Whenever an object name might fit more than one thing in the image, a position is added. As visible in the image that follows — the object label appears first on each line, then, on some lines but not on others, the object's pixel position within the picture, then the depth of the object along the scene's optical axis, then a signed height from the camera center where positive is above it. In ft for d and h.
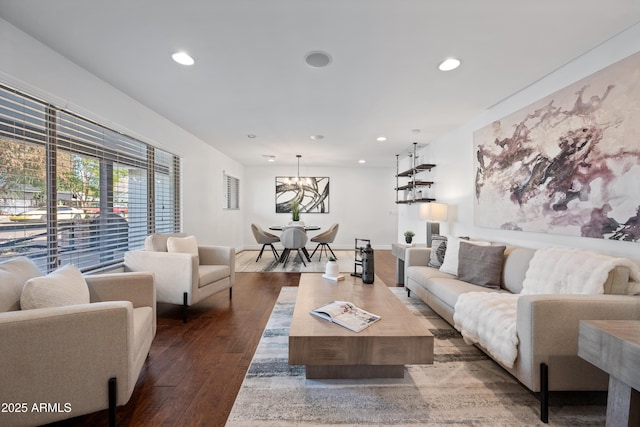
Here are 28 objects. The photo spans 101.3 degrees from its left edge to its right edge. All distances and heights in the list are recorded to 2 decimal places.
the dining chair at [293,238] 17.08 -1.88
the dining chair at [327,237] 19.47 -2.06
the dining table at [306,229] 18.14 -2.02
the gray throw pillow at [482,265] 8.02 -1.74
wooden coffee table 4.87 -2.52
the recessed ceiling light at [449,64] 6.88 +3.92
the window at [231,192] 19.40 +1.34
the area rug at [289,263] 16.11 -3.71
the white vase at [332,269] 8.49 -1.93
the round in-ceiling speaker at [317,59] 6.67 +3.93
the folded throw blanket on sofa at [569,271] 5.29 -1.35
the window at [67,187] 5.88 +0.58
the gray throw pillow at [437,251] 10.21 -1.63
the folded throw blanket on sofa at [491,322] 5.12 -2.46
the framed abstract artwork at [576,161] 5.76 +1.34
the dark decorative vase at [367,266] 8.15 -1.76
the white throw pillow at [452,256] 9.15 -1.66
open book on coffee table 5.34 -2.31
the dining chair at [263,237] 18.34 -1.97
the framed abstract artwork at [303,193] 23.68 +1.46
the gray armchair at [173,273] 8.64 -2.14
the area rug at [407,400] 4.62 -3.69
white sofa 4.67 -2.26
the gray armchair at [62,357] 3.70 -2.24
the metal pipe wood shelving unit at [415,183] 14.87 +1.57
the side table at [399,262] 12.53 -2.65
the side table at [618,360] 3.41 -2.06
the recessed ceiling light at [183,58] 6.66 +3.91
